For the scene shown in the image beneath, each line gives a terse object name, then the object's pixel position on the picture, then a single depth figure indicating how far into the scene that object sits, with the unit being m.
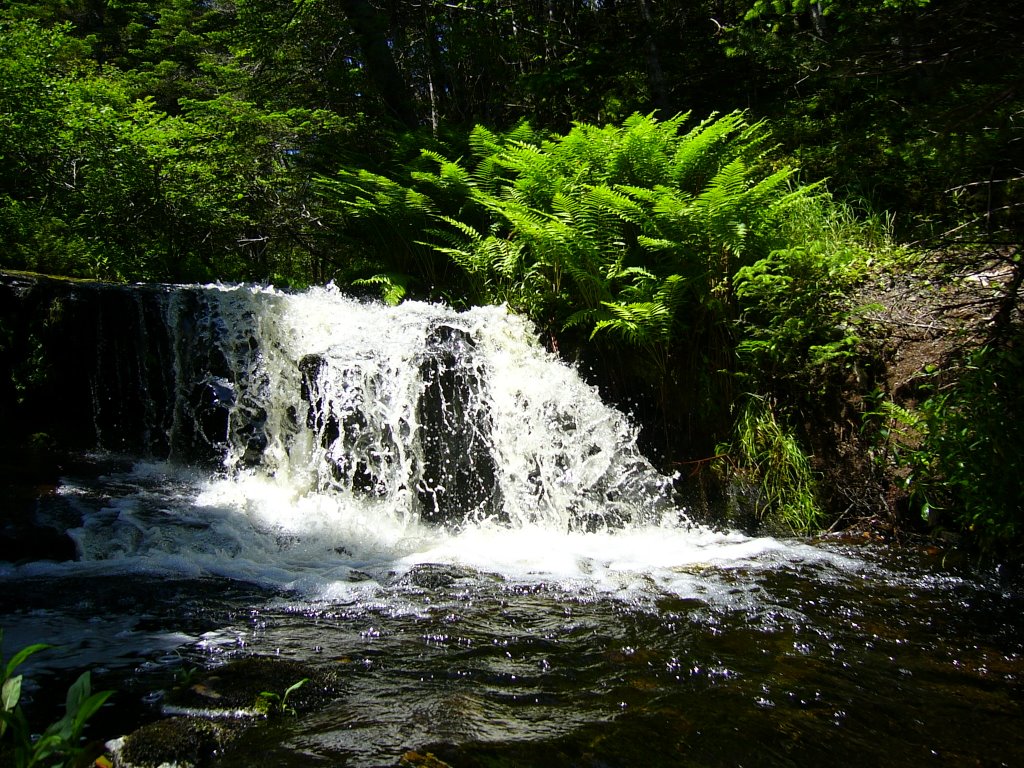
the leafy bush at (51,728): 1.45
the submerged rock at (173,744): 1.92
